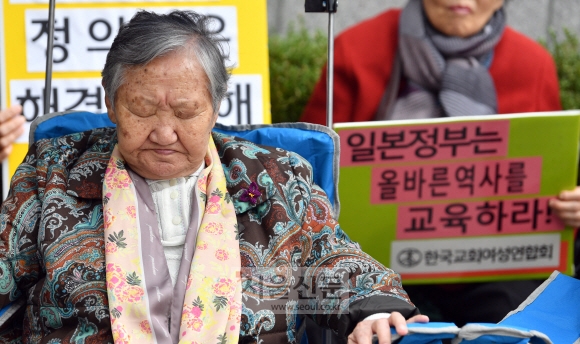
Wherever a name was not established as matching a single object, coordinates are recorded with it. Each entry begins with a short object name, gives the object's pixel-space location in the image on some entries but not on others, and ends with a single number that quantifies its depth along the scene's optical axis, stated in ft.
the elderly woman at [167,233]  7.11
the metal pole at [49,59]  9.28
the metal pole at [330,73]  9.10
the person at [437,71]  11.97
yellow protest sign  11.02
